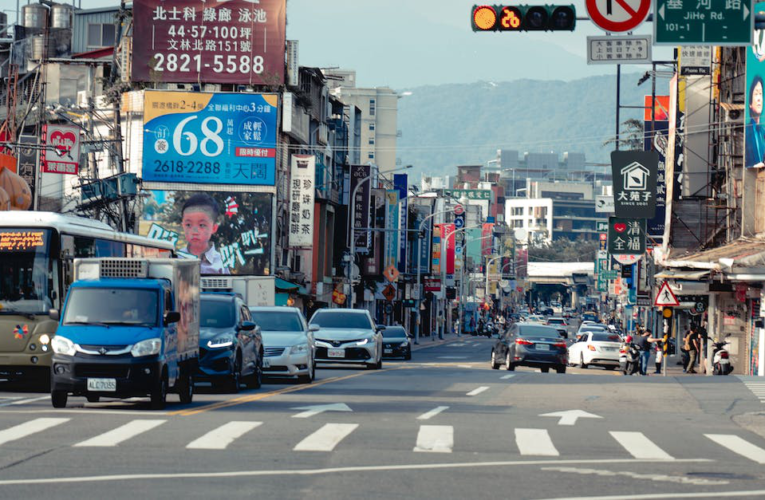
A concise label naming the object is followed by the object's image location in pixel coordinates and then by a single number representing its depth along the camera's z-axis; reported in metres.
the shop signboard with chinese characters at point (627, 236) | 64.06
